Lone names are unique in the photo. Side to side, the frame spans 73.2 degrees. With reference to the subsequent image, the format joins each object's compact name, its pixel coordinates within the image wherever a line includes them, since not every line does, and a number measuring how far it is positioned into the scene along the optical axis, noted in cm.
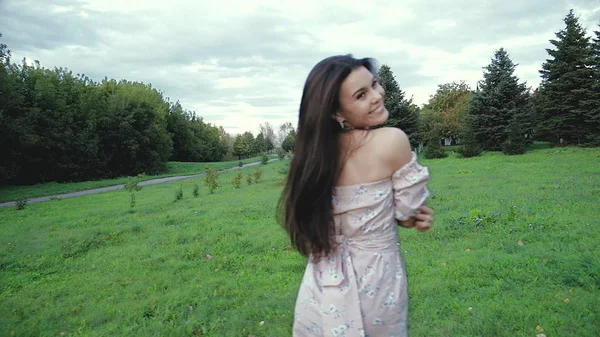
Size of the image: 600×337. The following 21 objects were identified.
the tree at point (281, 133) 8304
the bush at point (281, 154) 4556
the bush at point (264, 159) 4009
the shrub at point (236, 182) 1754
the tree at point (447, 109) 4406
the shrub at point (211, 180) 1643
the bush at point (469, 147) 2594
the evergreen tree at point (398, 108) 3058
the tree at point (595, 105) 2645
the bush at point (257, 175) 1925
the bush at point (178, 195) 1405
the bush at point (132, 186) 1494
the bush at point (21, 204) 1435
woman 152
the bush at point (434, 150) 2786
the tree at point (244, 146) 7738
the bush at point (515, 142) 2491
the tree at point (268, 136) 8531
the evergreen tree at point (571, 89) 2736
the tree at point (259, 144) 8056
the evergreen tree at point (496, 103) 2872
